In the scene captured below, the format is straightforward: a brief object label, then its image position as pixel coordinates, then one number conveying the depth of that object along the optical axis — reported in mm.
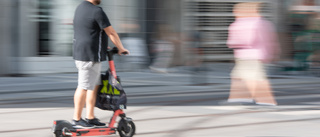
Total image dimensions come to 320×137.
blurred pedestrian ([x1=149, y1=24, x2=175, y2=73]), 25013
